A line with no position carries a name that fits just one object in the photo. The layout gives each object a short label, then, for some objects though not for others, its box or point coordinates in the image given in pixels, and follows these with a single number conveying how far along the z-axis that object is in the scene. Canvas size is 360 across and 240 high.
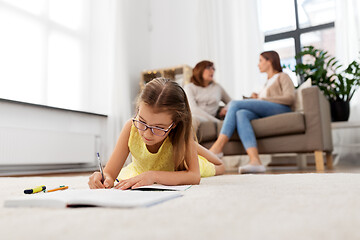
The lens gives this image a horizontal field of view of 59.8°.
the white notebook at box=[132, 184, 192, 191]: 0.88
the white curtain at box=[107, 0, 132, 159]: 3.71
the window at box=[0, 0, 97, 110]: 2.74
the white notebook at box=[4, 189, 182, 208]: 0.59
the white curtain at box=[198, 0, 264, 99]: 3.92
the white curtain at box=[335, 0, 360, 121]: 3.36
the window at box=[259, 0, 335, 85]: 3.84
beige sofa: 2.22
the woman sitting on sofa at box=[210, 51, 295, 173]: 2.30
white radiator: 2.61
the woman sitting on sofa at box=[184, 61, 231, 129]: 2.88
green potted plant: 2.97
